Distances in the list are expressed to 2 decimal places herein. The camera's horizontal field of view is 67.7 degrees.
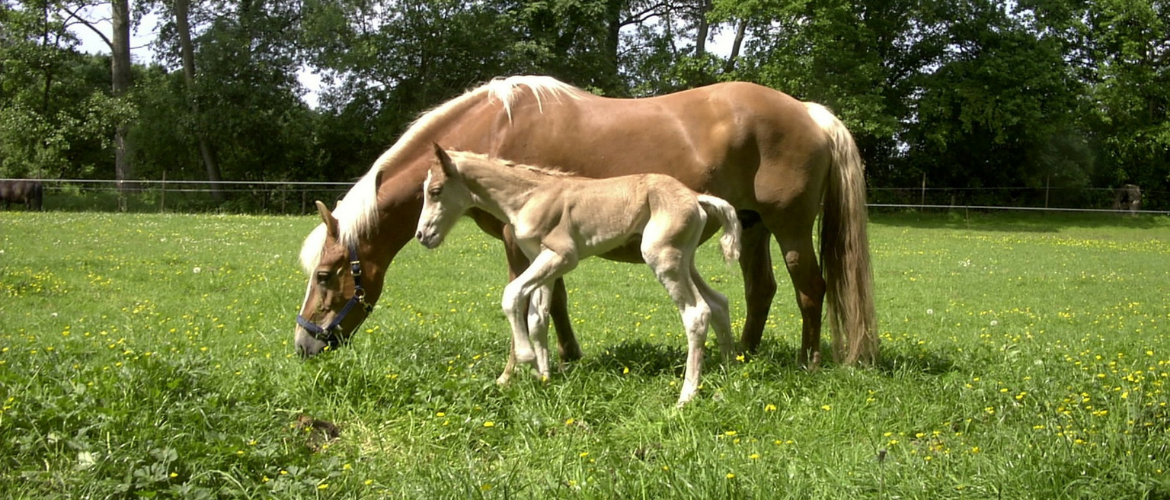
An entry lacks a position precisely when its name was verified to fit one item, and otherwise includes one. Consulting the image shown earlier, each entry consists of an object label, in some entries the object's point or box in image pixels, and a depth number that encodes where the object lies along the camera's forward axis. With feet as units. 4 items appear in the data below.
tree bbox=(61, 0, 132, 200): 97.19
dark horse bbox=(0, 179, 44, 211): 82.12
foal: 14.79
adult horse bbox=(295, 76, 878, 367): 17.17
